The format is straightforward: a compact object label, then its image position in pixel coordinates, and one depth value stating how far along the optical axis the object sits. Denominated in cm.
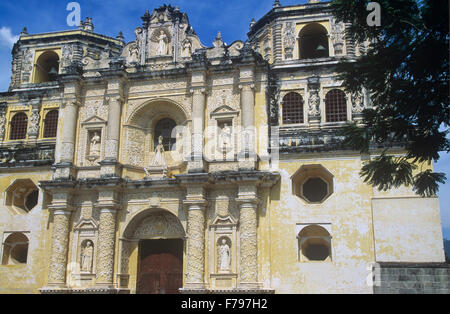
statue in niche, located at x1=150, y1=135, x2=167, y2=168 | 2453
